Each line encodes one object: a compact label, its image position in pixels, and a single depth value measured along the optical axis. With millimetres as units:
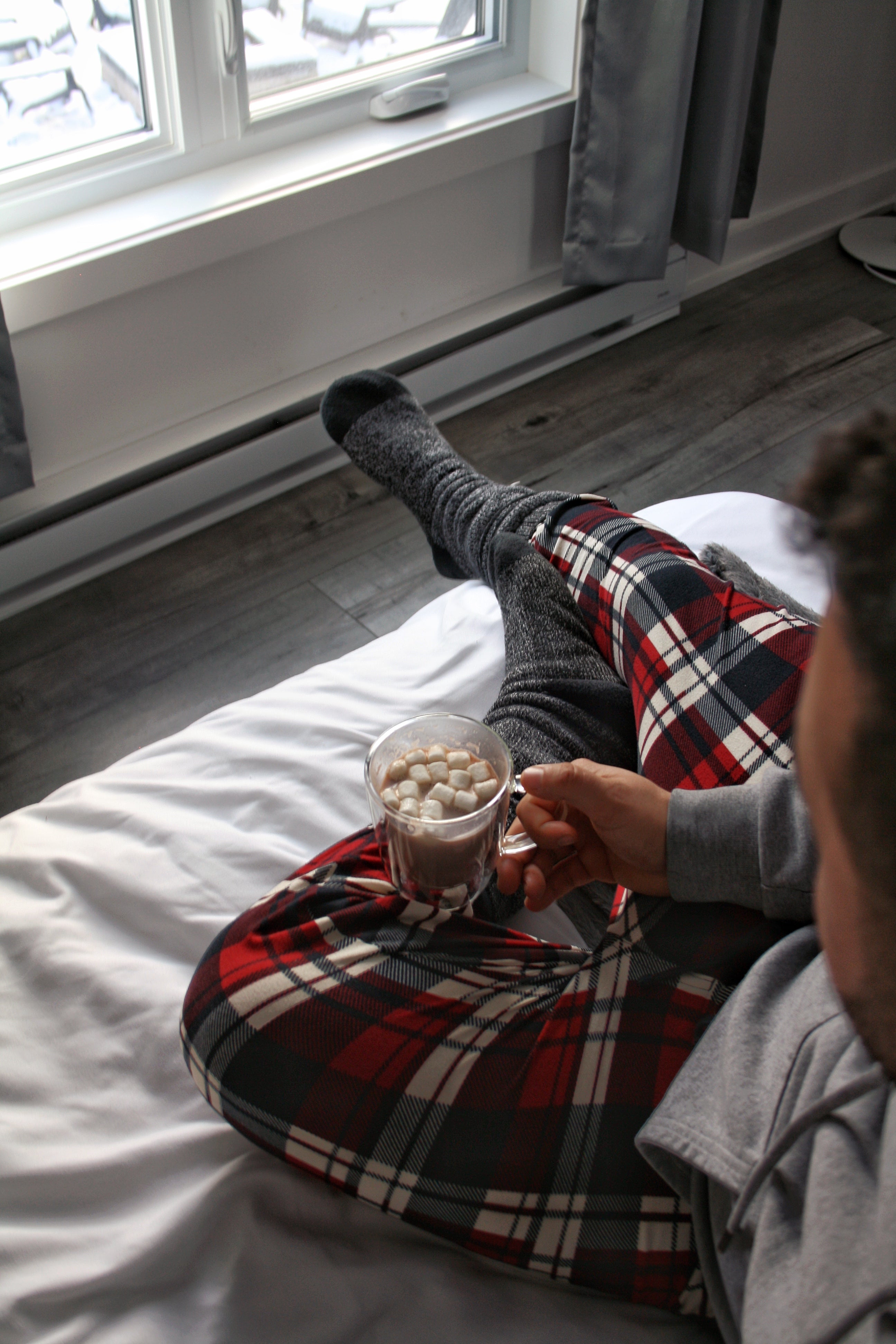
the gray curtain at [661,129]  1729
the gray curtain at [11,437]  1369
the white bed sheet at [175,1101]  625
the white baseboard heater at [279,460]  1621
